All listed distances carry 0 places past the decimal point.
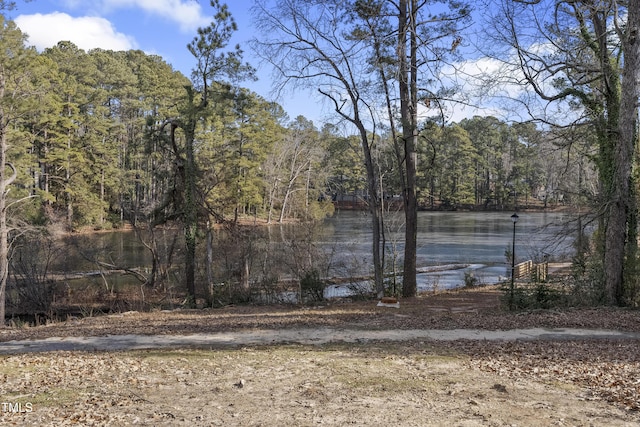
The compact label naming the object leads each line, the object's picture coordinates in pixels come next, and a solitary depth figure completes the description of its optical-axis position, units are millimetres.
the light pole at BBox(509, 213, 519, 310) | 12203
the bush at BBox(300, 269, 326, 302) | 17000
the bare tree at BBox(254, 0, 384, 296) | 14922
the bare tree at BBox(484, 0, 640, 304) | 11359
